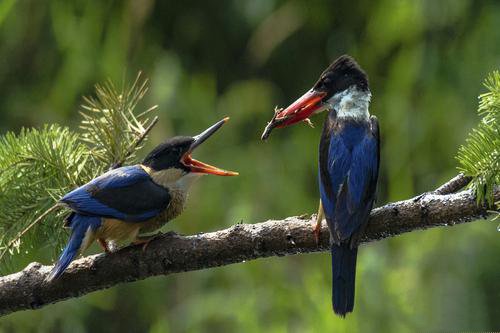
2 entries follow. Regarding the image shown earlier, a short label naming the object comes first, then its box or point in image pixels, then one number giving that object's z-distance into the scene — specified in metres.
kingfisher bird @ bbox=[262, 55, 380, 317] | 6.86
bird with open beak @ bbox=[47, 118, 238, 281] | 6.97
